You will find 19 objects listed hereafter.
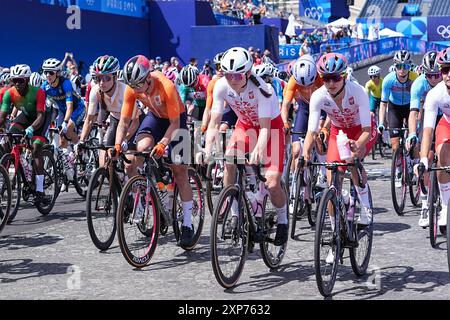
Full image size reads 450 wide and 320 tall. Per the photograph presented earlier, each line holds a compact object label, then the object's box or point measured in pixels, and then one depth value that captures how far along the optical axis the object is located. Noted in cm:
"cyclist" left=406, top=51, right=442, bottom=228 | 937
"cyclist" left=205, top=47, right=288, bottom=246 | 706
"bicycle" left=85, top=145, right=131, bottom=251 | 834
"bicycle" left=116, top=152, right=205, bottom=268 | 748
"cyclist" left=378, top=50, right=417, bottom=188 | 1209
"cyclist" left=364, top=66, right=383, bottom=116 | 1736
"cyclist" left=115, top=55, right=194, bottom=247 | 783
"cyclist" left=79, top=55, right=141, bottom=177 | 920
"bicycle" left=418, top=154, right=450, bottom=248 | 825
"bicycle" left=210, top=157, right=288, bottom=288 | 651
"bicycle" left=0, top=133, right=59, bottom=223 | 1015
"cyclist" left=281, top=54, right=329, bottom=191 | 992
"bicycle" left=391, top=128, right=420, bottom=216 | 1077
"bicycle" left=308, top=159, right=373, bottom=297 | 625
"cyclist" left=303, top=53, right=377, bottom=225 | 709
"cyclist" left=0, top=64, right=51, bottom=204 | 1066
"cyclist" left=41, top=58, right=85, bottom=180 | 1226
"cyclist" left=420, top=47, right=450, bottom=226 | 737
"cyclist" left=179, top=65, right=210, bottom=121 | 1531
